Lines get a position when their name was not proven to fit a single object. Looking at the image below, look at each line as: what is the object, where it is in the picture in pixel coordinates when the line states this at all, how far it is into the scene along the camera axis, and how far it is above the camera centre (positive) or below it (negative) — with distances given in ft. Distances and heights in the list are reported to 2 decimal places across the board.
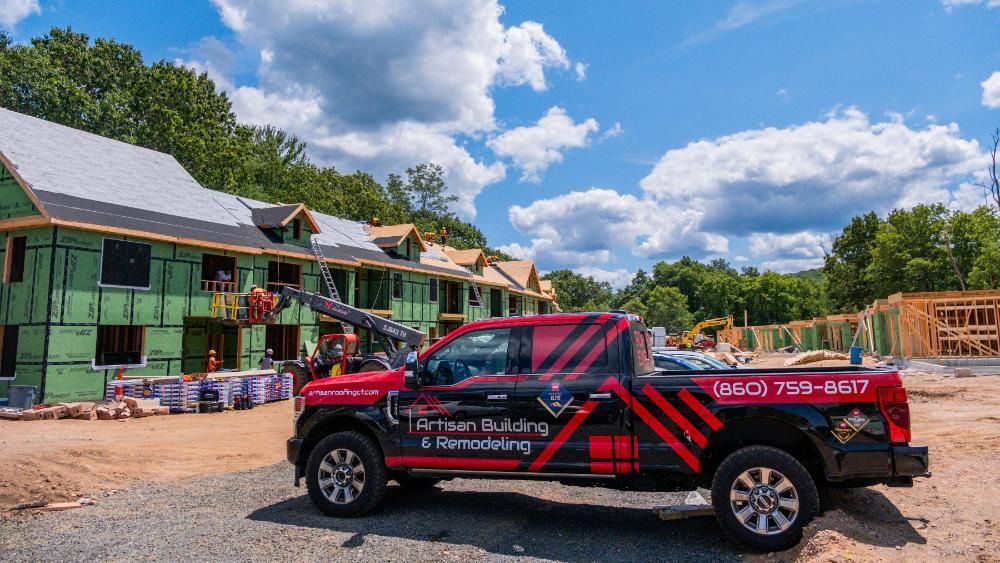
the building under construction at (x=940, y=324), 78.95 +3.51
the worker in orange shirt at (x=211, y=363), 66.69 -1.15
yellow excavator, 164.35 +3.35
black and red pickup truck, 17.04 -2.32
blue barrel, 76.33 -0.63
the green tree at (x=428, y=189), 238.89 +64.54
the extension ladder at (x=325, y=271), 83.76 +11.61
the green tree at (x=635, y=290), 385.46 +41.91
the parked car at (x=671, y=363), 42.78 -0.87
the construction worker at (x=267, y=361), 74.95 -1.07
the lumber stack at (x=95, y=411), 50.03 -4.96
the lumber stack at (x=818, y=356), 86.08 -0.86
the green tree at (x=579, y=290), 343.26 +35.42
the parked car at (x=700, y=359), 49.40 -0.69
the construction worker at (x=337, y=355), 63.43 -0.31
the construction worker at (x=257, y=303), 71.10 +5.81
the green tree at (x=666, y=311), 315.99 +21.12
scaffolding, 71.20 +5.40
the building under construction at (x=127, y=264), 57.41 +10.09
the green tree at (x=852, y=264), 190.60 +29.04
